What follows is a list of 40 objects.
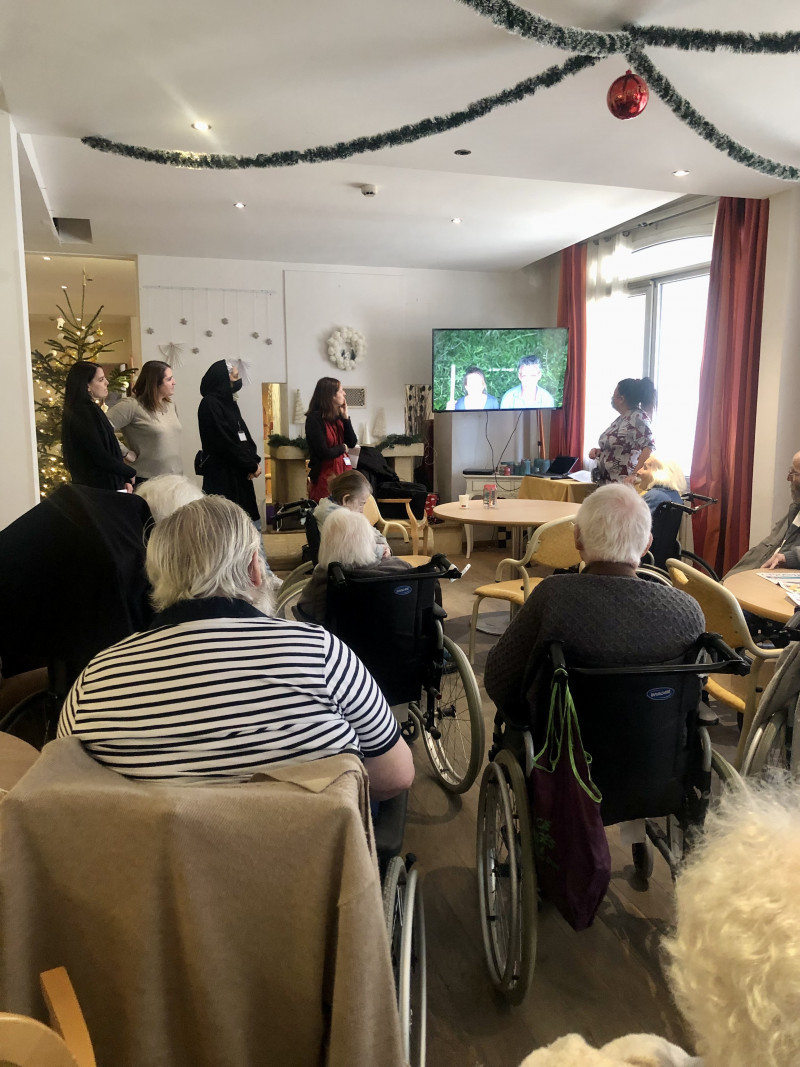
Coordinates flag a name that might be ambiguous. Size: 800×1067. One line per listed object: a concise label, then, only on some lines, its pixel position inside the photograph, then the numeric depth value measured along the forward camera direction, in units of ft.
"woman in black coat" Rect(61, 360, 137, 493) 11.24
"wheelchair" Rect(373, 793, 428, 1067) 3.82
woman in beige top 12.59
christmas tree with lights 19.80
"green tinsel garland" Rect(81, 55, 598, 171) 9.45
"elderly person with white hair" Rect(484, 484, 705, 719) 4.88
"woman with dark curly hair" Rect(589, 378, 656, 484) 13.51
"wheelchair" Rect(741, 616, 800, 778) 5.54
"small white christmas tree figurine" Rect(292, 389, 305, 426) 22.94
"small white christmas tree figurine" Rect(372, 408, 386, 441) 24.16
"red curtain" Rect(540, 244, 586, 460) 21.88
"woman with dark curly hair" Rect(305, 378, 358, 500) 15.05
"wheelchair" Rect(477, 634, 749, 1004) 4.64
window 18.10
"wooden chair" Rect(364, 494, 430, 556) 14.66
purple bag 4.50
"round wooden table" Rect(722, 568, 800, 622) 6.98
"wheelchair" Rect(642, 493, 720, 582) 12.16
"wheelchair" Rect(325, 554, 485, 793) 6.86
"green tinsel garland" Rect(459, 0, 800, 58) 7.20
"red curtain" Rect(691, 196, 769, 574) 15.01
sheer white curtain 20.24
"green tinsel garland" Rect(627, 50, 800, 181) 8.45
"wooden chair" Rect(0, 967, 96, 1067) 2.07
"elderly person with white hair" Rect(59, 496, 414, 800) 3.46
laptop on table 20.99
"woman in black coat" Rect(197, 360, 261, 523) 14.96
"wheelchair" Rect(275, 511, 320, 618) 9.79
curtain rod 16.90
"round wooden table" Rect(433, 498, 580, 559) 12.63
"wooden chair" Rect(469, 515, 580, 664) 10.92
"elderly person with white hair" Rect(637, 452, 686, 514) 12.44
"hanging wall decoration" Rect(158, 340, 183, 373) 21.81
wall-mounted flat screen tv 22.12
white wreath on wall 23.26
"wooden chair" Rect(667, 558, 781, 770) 7.15
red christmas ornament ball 8.59
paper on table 7.40
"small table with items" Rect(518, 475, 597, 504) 17.02
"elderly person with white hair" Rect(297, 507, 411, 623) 7.35
